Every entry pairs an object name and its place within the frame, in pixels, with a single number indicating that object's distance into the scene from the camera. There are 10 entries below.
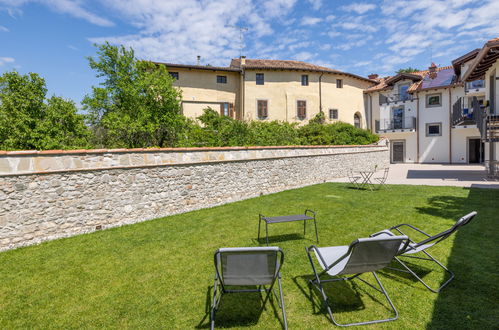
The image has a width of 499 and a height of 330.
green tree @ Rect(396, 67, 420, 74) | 43.45
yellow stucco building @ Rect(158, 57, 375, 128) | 22.78
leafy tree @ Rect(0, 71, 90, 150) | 9.05
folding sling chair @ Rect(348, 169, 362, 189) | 11.86
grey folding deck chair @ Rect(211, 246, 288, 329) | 2.48
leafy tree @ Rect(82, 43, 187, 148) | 11.45
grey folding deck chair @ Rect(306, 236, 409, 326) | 2.68
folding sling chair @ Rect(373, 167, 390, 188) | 11.65
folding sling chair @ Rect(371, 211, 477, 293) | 3.26
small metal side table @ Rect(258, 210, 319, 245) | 4.97
